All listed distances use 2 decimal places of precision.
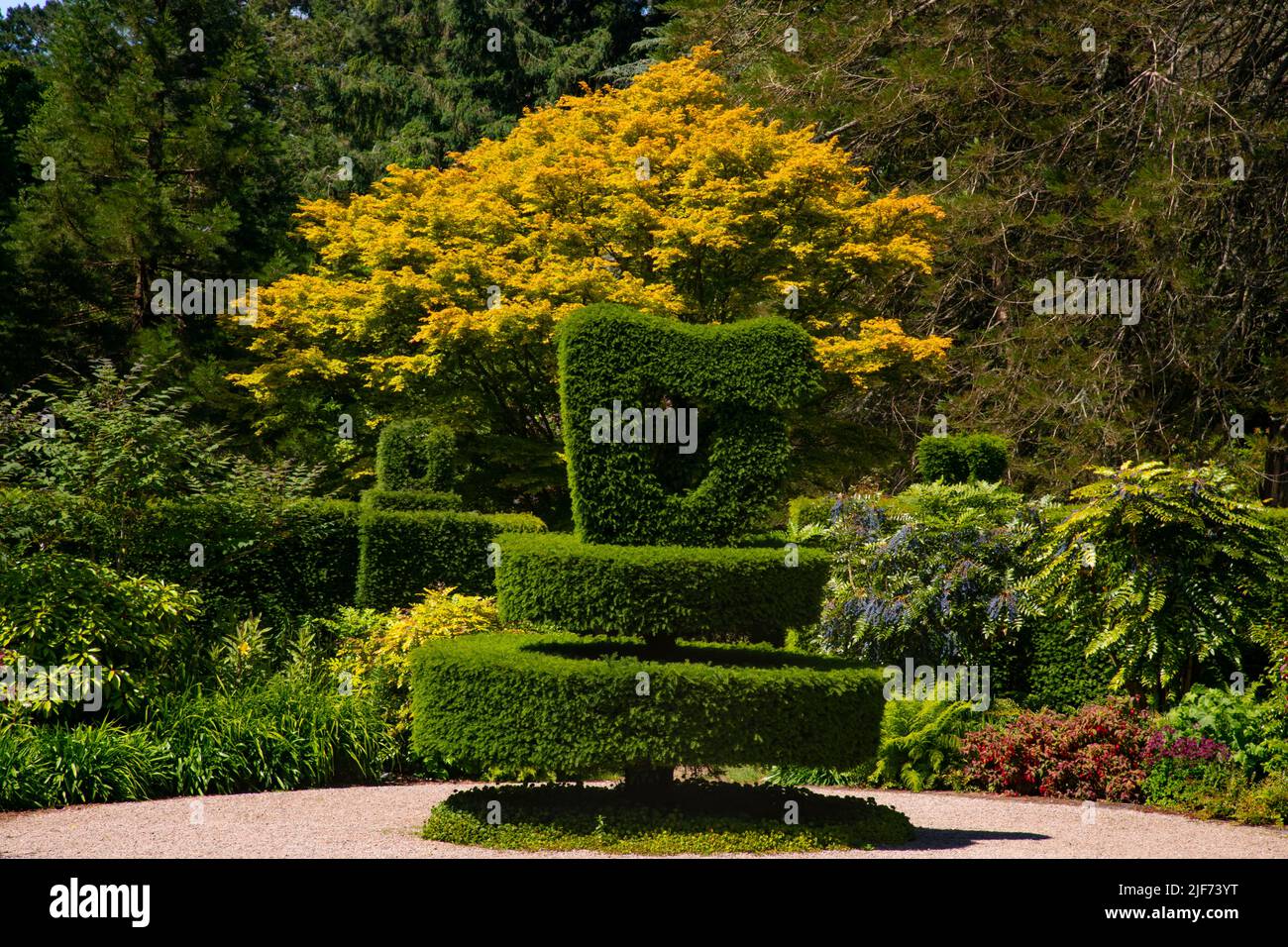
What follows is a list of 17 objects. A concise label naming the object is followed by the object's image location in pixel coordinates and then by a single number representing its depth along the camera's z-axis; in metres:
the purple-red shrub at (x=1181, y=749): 9.80
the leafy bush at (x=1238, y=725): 9.55
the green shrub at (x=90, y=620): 10.01
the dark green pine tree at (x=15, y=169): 22.39
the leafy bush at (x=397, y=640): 11.35
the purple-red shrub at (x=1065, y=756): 10.28
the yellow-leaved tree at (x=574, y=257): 19.77
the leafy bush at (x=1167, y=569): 10.69
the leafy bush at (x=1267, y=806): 8.95
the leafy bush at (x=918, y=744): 10.85
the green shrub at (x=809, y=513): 13.79
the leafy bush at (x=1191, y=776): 9.41
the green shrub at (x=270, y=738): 9.92
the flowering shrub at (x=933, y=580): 11.74
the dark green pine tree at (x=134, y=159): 22.33
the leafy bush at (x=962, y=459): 13.89
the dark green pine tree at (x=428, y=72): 29.81
